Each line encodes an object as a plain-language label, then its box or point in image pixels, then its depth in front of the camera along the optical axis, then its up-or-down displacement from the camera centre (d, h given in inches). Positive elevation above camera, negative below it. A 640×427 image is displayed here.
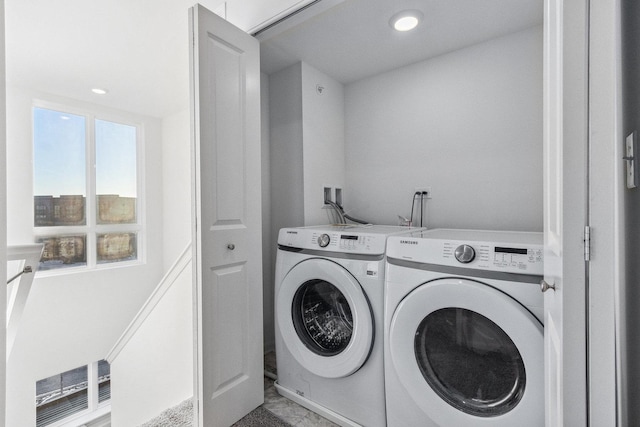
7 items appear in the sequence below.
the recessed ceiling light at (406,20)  64.4 +42.0
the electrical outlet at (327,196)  92.8 +4.4
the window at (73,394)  116.6 -74.5
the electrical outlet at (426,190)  84.0 +5.3
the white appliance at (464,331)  38.7 -17.9
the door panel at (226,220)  54.3 -1.8
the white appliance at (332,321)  53.4 -22.2
